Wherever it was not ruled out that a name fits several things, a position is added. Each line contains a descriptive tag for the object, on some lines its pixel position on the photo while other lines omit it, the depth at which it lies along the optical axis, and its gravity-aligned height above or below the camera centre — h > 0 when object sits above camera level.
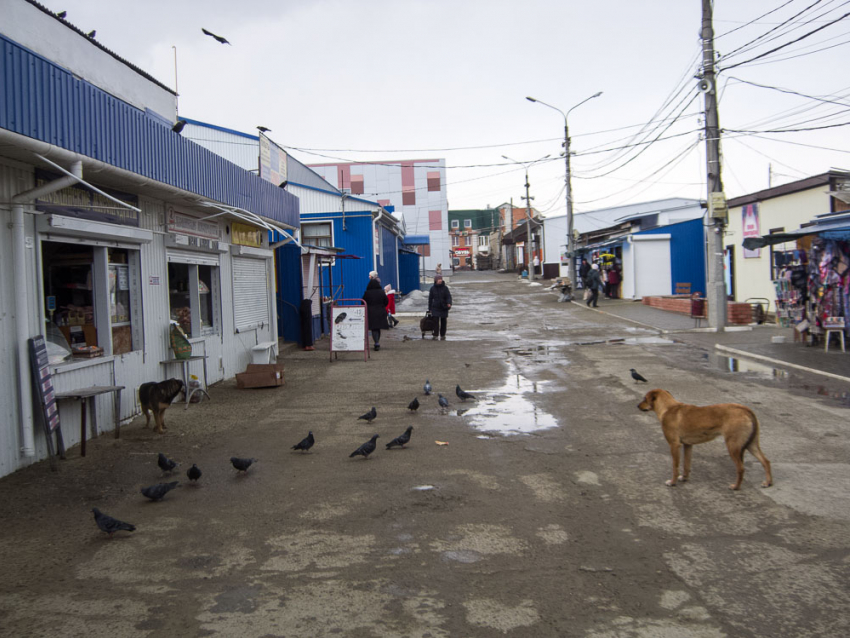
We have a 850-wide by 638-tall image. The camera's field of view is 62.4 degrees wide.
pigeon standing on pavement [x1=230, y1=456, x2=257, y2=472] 6.47 -1.50
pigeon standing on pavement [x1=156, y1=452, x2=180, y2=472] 6.56 -1.50
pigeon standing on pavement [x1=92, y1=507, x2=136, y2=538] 4.92 -1.53
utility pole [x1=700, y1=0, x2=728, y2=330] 17.84 +2.69
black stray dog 8.35 -1.11
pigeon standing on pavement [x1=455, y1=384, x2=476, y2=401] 10.14 -1.46
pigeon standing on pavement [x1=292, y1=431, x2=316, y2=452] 7.33 -1.51
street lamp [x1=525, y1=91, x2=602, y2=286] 34.94 +4.11
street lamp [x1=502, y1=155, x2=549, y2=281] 53.69 +6.91
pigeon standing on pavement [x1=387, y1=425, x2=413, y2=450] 7.46 -1.53
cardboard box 11.66 -1.26
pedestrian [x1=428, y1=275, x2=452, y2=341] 18.66 -0.15
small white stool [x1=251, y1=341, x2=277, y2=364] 13.63 -1.02
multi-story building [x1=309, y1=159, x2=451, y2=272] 66.62 +9.99
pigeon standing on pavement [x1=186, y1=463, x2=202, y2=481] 6.30 -1.53
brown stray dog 5.73 -1.19
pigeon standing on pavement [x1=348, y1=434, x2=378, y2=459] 7.05 -1.53
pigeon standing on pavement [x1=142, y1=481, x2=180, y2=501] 5.77 -1.54
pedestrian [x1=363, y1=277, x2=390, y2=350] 16.56 -0.25
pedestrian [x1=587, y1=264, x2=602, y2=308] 28.81 +0.30
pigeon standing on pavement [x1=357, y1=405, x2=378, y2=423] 8.88 -1.49
